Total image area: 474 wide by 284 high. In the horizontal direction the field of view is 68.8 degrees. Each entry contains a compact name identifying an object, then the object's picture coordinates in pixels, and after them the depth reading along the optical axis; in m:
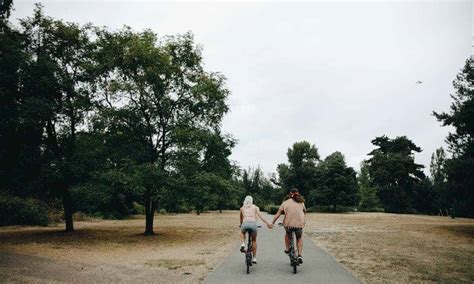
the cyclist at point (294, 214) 9.50
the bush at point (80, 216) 36.12
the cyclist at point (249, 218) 9.61
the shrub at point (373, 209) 65.44
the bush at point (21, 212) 24.80
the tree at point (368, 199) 67.00
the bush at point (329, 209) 60.18
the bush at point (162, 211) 53.59
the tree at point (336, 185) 56.88
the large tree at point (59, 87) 19.09
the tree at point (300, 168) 70.56
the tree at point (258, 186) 85.06
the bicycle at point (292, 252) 8.90
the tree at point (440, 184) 24.16
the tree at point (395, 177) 64.25
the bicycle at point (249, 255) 8.89
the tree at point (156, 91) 19.69
